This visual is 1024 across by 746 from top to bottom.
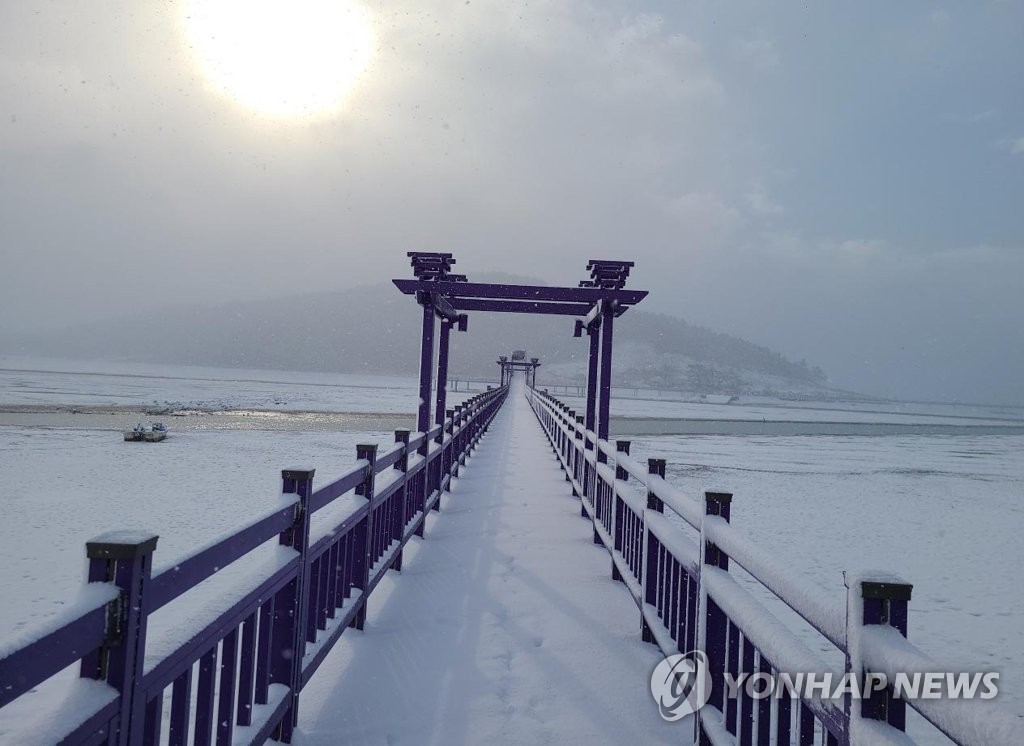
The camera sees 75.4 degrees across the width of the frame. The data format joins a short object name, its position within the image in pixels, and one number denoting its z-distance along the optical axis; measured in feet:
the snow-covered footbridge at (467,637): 5.76
